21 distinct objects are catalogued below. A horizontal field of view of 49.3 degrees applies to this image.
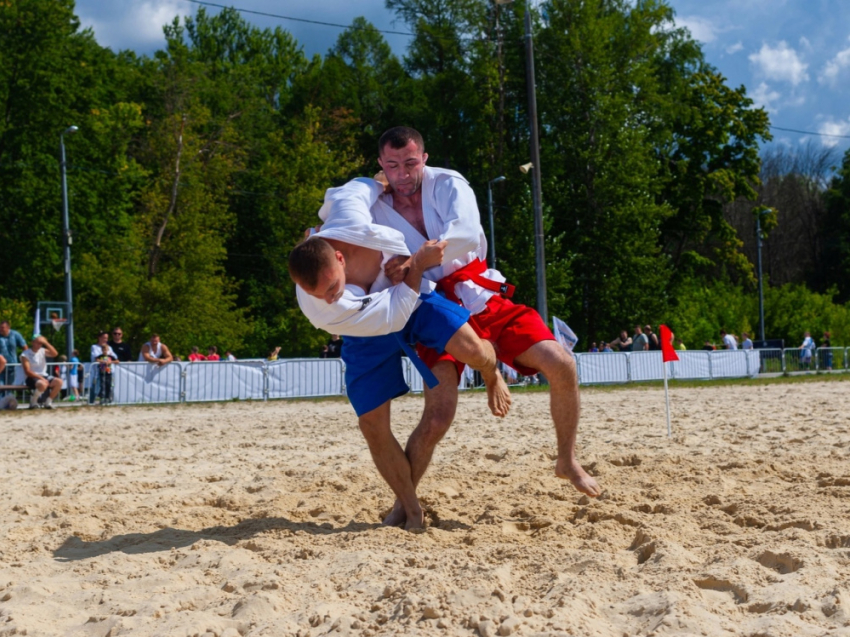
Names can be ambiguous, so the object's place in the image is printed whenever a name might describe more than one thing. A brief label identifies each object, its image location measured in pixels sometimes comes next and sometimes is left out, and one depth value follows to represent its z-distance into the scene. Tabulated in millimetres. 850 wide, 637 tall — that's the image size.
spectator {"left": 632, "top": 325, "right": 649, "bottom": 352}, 26297
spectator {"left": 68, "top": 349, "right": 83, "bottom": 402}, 19125
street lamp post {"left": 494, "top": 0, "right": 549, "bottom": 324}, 22219
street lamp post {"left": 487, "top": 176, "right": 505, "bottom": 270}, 32022
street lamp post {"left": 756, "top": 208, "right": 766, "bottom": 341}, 39031
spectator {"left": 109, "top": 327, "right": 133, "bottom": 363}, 19891
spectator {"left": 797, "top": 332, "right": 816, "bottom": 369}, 29125
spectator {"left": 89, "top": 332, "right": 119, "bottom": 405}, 18594
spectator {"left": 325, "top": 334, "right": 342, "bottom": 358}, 23484
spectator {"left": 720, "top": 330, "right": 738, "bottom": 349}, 29312
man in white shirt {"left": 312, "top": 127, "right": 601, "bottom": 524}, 4738
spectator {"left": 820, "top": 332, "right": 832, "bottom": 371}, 29844
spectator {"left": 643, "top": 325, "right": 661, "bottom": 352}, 27934
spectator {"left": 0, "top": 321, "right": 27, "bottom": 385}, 17672
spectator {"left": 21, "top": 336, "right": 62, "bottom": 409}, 17266
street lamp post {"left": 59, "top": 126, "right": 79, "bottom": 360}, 26045
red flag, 10125
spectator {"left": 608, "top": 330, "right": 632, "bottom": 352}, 26875
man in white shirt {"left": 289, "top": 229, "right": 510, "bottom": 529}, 4277
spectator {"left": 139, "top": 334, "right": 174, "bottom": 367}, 19406
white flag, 8986
